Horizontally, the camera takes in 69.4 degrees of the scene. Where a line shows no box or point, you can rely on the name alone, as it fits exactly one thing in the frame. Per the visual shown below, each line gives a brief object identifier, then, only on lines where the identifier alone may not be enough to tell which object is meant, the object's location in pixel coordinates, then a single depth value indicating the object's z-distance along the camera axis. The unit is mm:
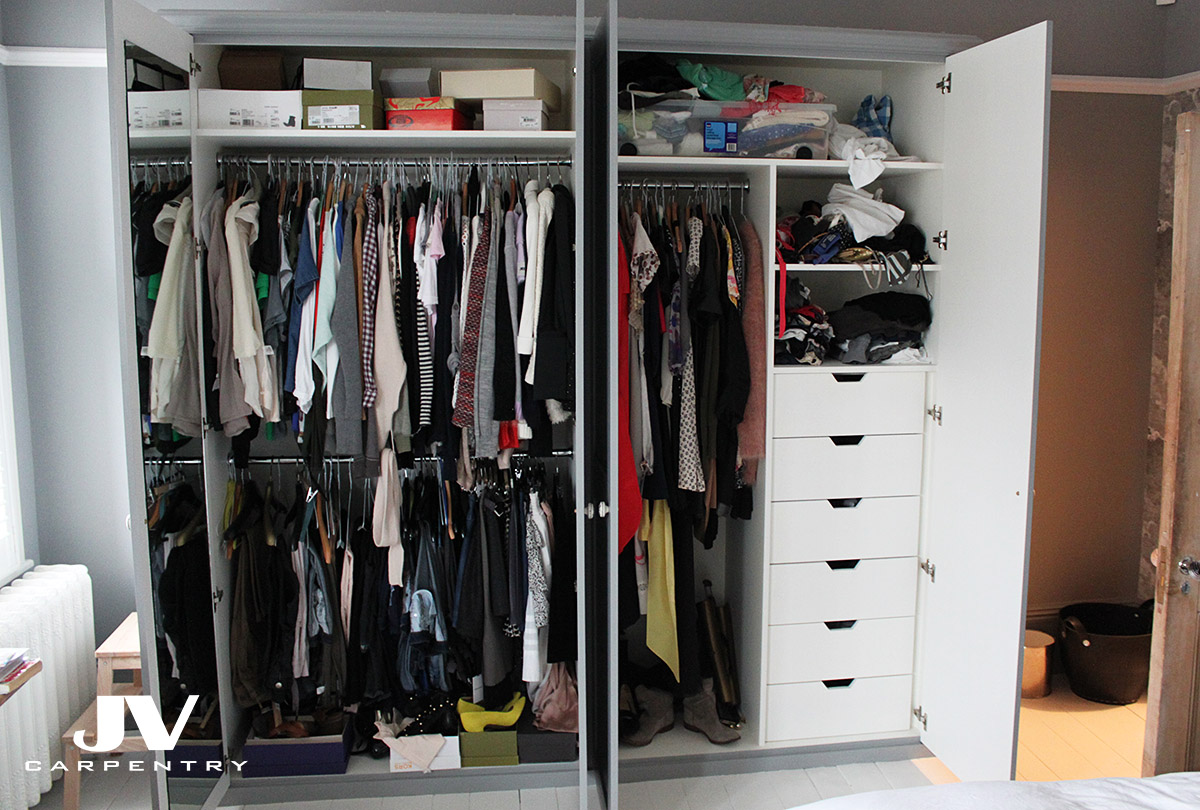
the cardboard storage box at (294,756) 2727
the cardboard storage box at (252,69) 2686
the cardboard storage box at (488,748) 2787
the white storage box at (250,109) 2549
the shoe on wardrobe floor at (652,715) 2918
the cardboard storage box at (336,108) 2559
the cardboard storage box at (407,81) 2709
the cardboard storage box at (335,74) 2602
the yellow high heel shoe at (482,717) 2793
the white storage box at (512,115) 2602
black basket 3252
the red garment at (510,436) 2641
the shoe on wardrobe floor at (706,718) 2908
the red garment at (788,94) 2799
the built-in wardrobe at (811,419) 2354
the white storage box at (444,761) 2766
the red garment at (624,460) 2541
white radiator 2475
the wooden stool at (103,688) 2572
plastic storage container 2713
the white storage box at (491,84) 2584
